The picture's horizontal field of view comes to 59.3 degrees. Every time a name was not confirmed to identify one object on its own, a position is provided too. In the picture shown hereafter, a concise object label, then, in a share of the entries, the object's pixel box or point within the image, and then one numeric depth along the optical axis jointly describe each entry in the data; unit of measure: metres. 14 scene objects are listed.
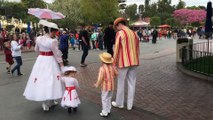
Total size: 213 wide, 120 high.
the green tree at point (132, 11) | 61.81
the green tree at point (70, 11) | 33.01
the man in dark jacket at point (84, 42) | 7.68
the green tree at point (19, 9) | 38.95
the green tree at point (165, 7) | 53.45
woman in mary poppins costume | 3.61
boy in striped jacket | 3.50
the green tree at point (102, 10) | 25.62
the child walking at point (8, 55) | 6.67
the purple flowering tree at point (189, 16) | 42.85
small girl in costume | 3.58
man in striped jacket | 3.68
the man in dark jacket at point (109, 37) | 6.97
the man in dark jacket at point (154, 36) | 18.47
